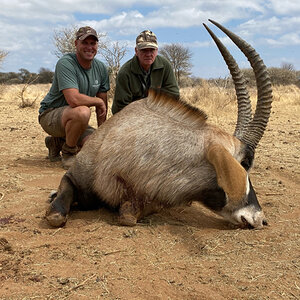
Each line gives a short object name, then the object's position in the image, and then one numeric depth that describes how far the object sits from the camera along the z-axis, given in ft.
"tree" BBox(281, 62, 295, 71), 139.25
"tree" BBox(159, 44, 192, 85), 105.81
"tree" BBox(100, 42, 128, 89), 57.21
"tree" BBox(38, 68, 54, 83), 138.00
